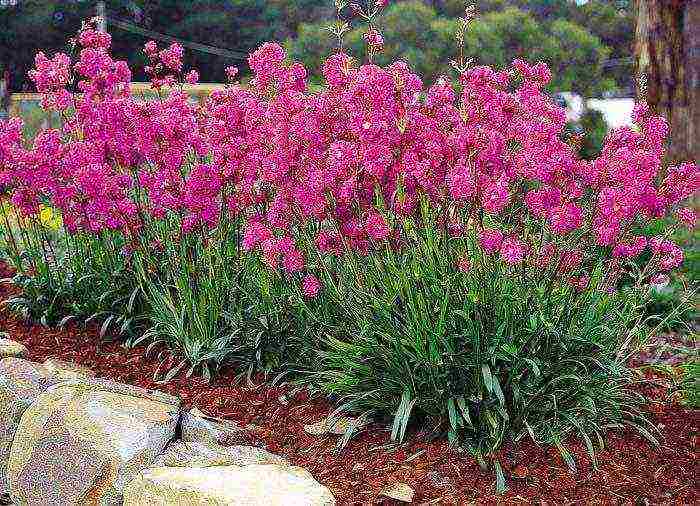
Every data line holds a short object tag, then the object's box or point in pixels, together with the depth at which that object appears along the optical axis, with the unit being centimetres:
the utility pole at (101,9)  2221
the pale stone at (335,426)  345
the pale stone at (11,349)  461
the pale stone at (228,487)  282
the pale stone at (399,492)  302
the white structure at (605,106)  1498
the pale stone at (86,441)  332
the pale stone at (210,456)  317
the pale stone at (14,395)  401
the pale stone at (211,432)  353
